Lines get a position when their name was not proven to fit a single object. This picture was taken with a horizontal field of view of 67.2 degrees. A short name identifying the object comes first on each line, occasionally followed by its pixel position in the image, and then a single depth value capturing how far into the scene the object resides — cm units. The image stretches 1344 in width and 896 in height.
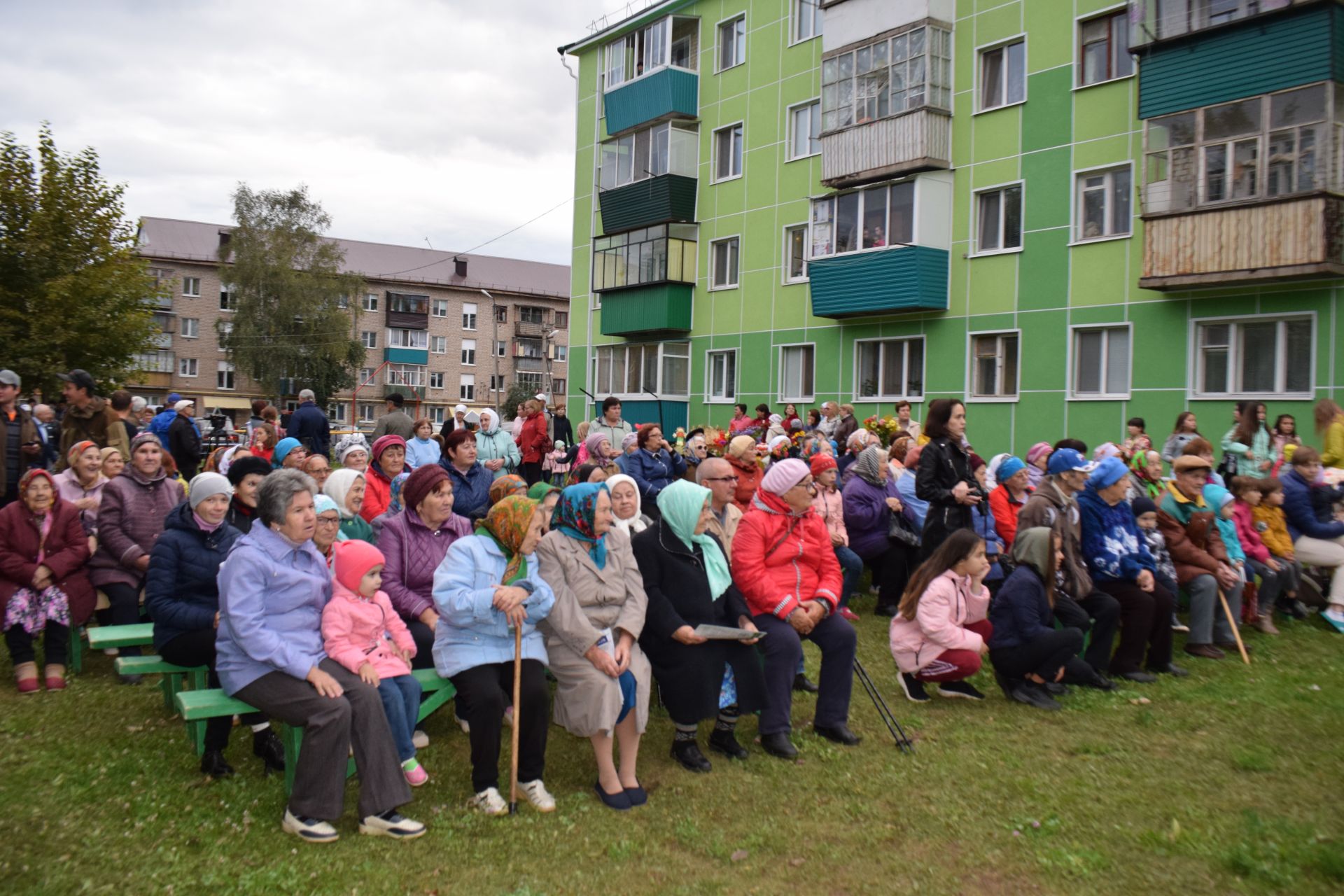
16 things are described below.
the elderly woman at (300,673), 485
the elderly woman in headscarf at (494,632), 527
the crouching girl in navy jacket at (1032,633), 727
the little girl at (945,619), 710
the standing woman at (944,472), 869
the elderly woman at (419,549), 612
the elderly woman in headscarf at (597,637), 541
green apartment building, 1552
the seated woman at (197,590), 575
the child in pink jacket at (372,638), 517
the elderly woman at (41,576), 702
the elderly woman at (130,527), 752
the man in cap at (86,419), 1033
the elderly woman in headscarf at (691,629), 595
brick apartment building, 6900
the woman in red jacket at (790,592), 628
